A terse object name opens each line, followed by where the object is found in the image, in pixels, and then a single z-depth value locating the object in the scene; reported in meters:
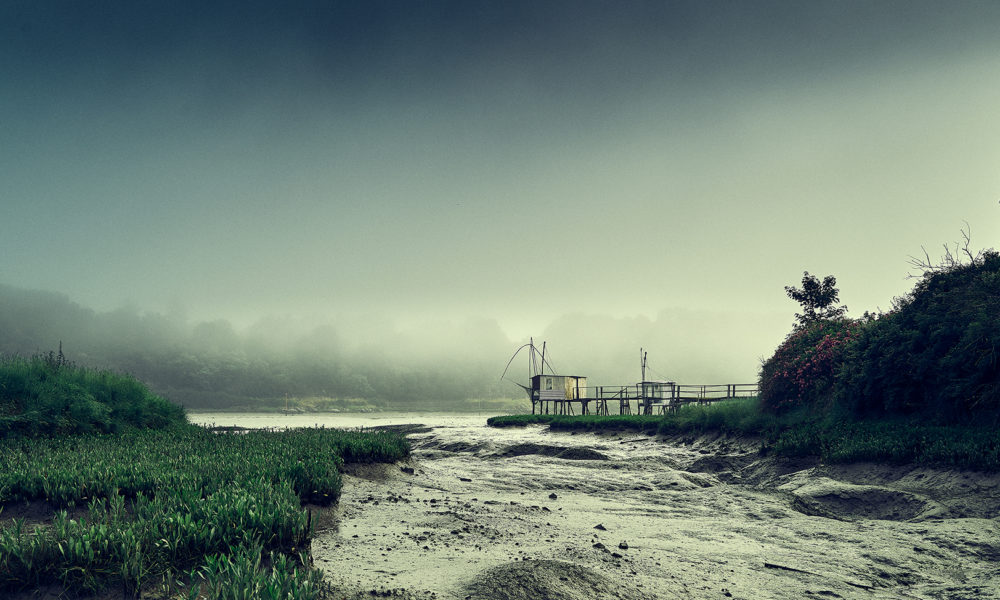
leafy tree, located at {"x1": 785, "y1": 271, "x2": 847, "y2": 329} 29.83
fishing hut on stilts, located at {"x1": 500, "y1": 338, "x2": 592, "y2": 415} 48.53
